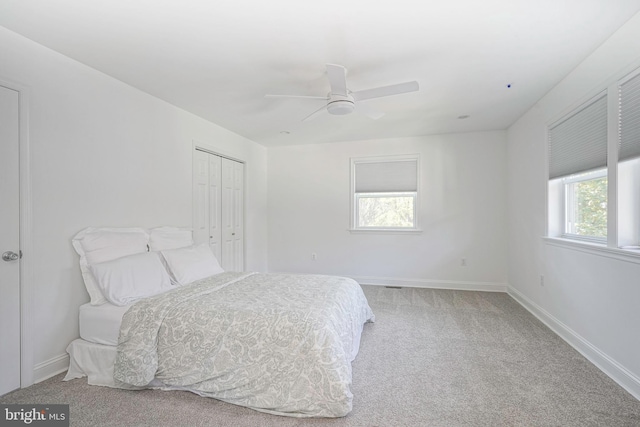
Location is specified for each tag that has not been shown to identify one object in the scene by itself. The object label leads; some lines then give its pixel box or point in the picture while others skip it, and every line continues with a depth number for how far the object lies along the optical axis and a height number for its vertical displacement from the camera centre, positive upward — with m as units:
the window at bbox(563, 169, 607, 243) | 2.48 +0.06
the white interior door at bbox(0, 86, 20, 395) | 2.02 -0.20
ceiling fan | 2.23 +1.00
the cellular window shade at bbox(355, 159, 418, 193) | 4.90 +0.61
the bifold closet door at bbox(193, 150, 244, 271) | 3.89 +0.09
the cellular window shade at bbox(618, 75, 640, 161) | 1.94 +0.62
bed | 1.82 -0.86
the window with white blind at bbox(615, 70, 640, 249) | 2.00 +0.30
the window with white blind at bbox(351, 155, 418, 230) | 4.91 +0.34
